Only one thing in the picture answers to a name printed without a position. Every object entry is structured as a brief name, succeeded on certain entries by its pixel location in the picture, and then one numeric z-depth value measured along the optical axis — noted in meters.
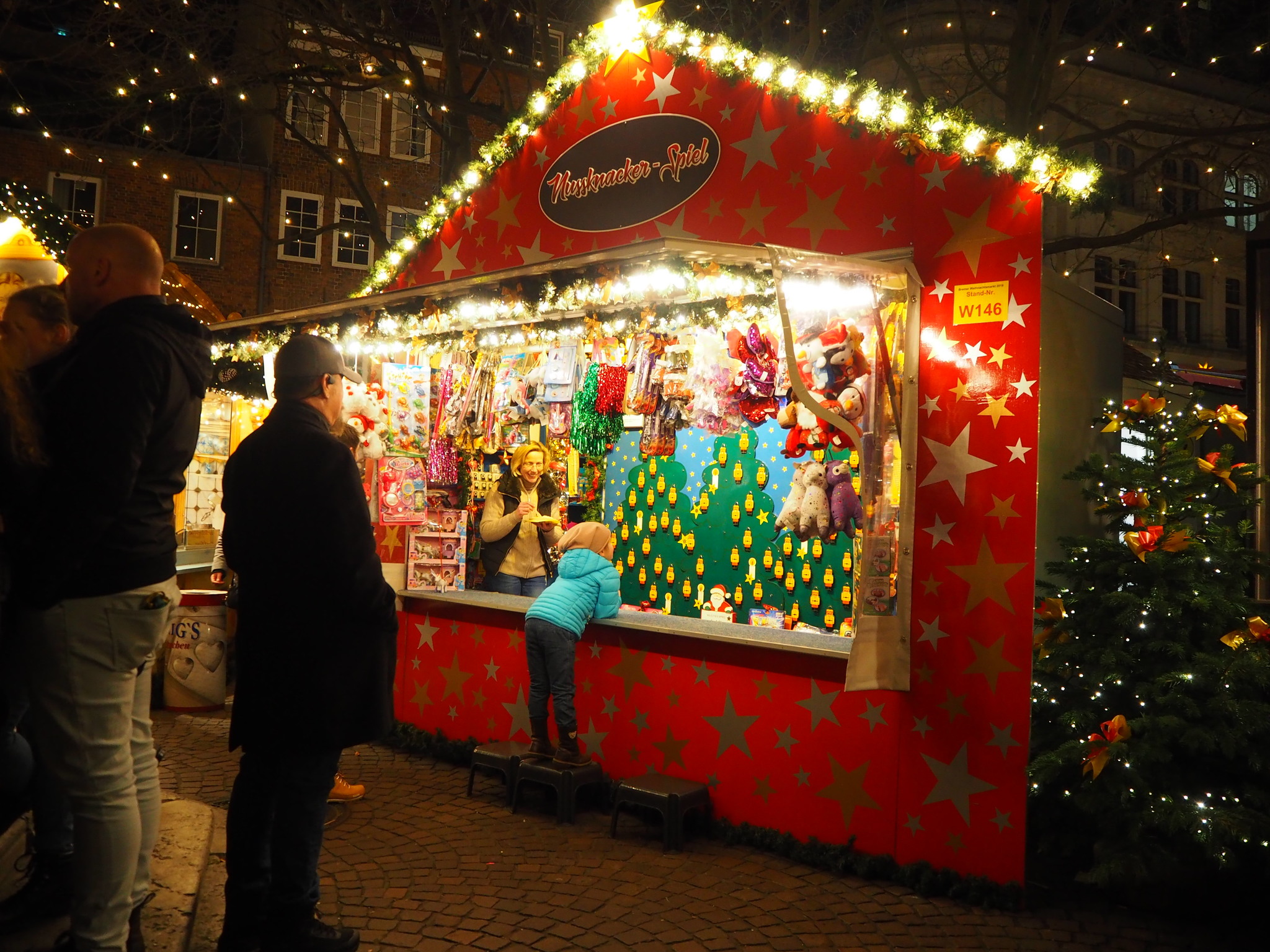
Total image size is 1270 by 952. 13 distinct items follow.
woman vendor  8.18
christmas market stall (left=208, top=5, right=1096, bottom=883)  5.14
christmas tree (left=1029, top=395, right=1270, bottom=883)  4.82
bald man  2.81
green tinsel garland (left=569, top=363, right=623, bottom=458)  7.84
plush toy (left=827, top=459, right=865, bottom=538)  6.58
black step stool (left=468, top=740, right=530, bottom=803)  6.26
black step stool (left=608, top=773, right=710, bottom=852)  5.58
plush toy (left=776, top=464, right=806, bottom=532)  6.80
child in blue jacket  6.25
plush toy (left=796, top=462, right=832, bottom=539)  6.68
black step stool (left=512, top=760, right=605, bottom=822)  6.00
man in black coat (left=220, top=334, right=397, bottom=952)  3.43
